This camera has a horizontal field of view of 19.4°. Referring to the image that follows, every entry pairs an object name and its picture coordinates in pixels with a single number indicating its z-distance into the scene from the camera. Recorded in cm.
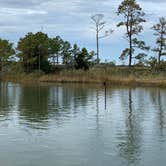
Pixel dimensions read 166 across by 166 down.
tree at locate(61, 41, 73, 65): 9194
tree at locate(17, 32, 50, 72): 7994
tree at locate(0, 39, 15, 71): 9412
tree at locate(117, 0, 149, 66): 6297
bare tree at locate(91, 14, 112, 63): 6979
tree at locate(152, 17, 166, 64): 6379
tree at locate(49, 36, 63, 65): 8706
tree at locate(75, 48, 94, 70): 8312
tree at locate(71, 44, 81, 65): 9010
